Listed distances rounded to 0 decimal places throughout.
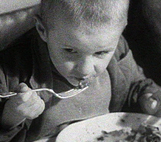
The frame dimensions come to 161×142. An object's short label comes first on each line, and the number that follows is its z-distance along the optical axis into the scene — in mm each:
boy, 834
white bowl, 894
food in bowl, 896
